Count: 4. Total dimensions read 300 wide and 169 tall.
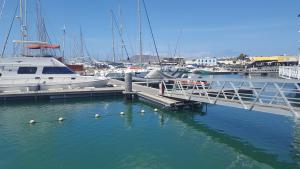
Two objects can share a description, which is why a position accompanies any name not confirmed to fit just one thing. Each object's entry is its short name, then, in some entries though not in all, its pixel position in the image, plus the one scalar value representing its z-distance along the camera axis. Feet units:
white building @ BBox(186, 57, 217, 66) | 317.82
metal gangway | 29.47
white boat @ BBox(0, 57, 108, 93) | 67.51
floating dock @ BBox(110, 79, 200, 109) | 50.60
